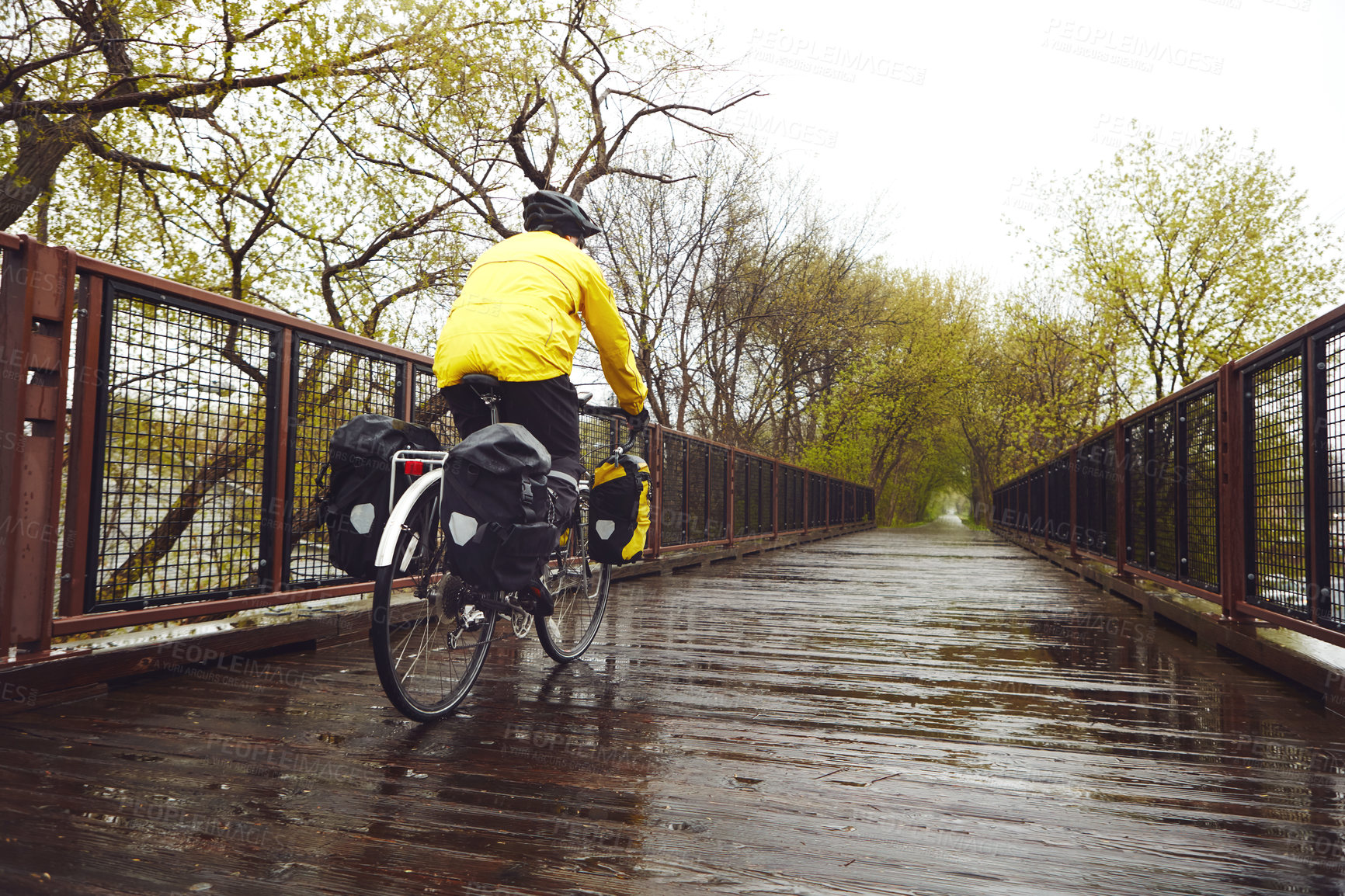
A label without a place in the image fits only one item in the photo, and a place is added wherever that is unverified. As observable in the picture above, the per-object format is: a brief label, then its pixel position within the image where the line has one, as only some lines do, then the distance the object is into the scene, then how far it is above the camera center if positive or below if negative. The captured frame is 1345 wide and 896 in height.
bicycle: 2.22 -0.38
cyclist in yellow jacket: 2.53 +0.53
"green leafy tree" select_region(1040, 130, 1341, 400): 16.50 +5.60
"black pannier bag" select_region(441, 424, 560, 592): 2.21 -0.04
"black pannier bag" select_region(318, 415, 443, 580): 2.40 -0.01
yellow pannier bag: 3.22 -0.06
